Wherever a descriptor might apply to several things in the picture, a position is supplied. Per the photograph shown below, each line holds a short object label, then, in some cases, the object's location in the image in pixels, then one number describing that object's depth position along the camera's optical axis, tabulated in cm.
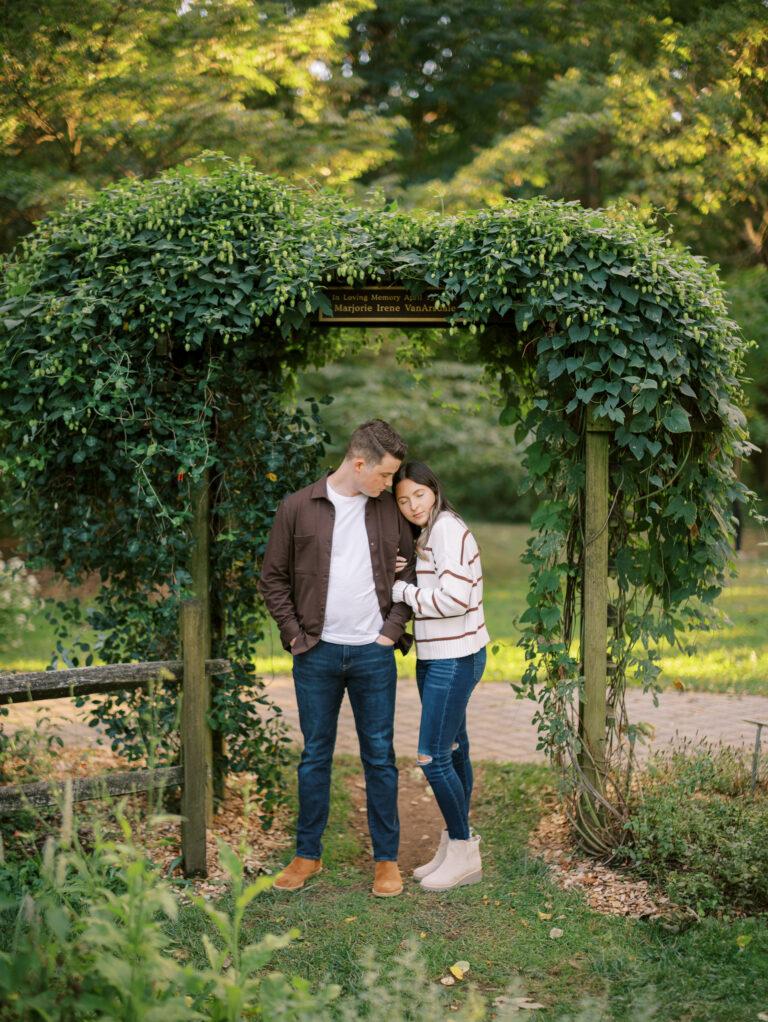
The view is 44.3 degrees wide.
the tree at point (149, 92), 955
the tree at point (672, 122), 1290
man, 434
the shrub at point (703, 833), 398
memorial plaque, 474
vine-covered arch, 437
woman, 427
